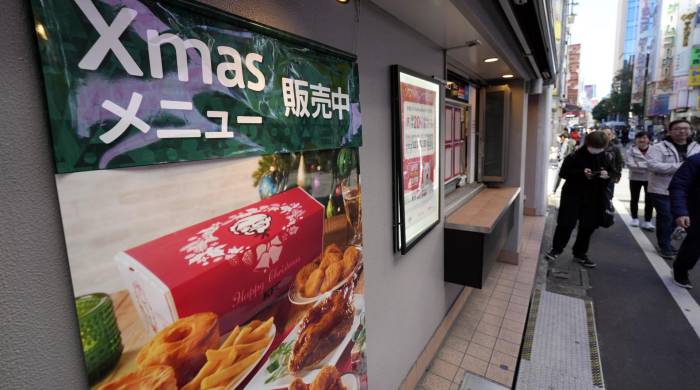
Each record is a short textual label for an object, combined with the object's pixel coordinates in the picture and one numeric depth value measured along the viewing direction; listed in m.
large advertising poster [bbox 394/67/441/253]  2.08
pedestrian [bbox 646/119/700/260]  4.66
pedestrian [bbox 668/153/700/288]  3.46
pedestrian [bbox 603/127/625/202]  4.23
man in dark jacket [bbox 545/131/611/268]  4.25
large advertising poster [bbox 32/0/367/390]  0.74
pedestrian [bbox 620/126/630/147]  23.90
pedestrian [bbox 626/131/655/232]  5.62
